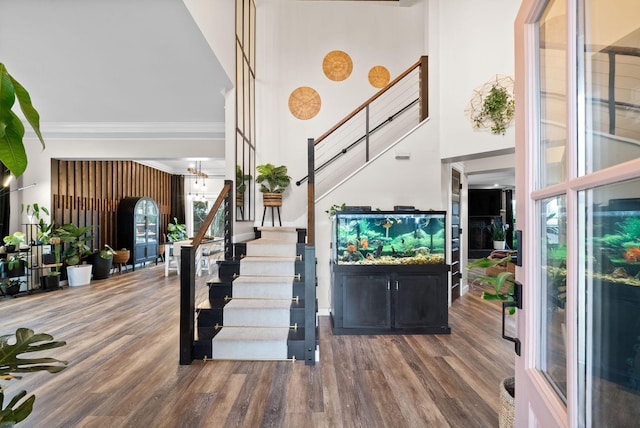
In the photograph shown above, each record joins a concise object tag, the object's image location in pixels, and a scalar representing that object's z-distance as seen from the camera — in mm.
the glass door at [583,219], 643
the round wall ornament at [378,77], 6129
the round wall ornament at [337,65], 6098
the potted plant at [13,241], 5809
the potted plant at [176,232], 10312
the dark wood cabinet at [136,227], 8617
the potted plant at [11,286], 5825
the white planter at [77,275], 6844
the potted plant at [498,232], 11805
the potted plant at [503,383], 1591
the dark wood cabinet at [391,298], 3963
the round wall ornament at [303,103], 6035
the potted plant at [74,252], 6719
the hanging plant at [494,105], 4016
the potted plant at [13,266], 5797
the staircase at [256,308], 3186
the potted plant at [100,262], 7469
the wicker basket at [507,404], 1620
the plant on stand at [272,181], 5500
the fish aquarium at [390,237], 3947
